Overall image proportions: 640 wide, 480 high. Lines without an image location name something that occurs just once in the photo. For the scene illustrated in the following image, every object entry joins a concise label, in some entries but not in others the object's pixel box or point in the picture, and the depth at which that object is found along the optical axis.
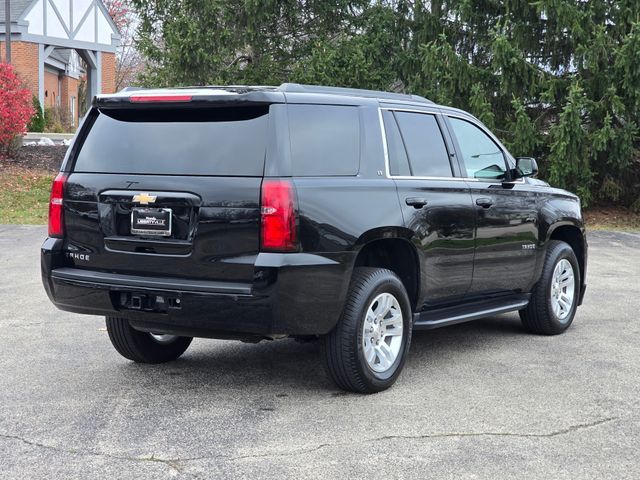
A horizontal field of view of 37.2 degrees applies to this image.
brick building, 37.75
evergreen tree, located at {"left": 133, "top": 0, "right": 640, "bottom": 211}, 18.50
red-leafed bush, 21.86
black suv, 5.34
